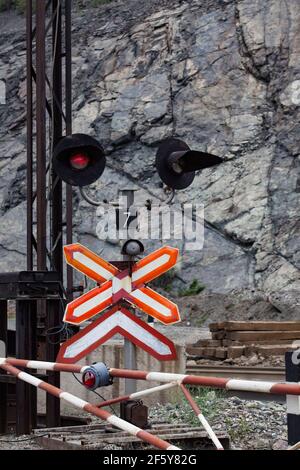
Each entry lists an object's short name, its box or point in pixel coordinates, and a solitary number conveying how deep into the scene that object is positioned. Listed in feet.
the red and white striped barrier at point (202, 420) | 28.28
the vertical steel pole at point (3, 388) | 48.38
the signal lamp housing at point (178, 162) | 42.37
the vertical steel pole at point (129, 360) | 38.94
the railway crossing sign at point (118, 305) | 39.47
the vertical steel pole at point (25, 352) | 45.38
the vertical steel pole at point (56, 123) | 75.79
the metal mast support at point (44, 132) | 74.97
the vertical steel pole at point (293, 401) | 29.90
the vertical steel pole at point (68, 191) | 80.78
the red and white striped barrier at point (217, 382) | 24.63
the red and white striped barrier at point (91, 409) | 26.80
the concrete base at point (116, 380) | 54.63
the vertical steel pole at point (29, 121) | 77.44
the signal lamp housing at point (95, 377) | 33.37
